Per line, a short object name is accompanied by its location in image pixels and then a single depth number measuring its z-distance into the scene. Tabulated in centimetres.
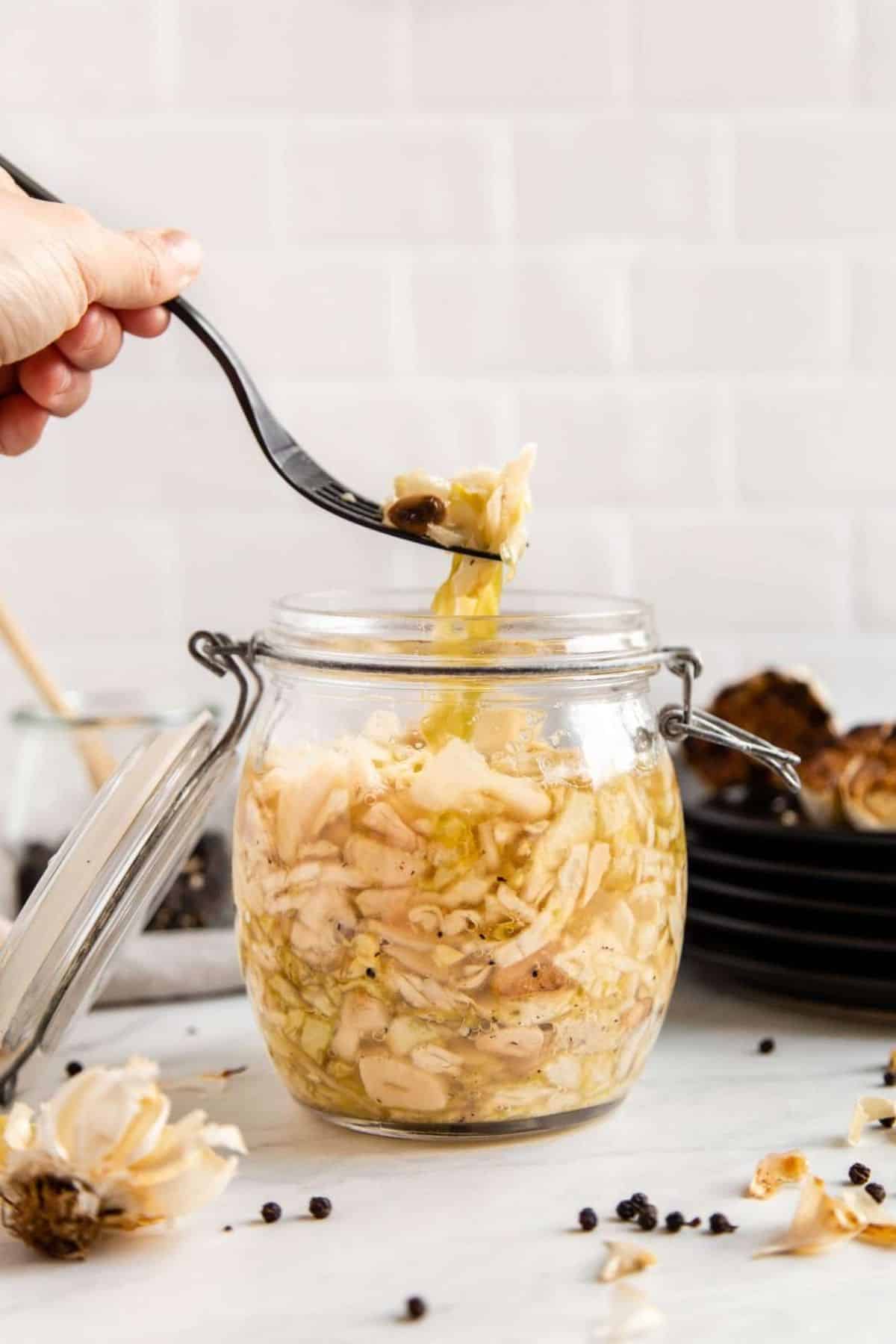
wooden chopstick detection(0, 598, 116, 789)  122
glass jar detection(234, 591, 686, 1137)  79
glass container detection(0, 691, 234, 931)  122
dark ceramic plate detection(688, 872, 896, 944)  104
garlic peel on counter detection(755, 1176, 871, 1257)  72
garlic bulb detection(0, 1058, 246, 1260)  70
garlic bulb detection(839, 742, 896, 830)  115
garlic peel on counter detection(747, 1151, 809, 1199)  79
